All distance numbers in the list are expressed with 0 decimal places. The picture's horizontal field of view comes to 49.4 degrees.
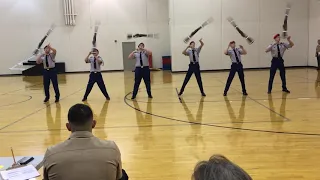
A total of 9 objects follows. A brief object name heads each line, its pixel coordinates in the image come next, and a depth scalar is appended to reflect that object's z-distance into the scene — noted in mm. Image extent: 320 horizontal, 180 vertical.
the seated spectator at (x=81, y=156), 2611
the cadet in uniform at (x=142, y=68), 12891
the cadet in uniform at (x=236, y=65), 12773
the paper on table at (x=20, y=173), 2977
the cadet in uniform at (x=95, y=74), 12609
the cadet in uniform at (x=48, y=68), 12383
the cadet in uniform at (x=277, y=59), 13000
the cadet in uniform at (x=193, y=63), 12922
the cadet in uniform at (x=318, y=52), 20419
